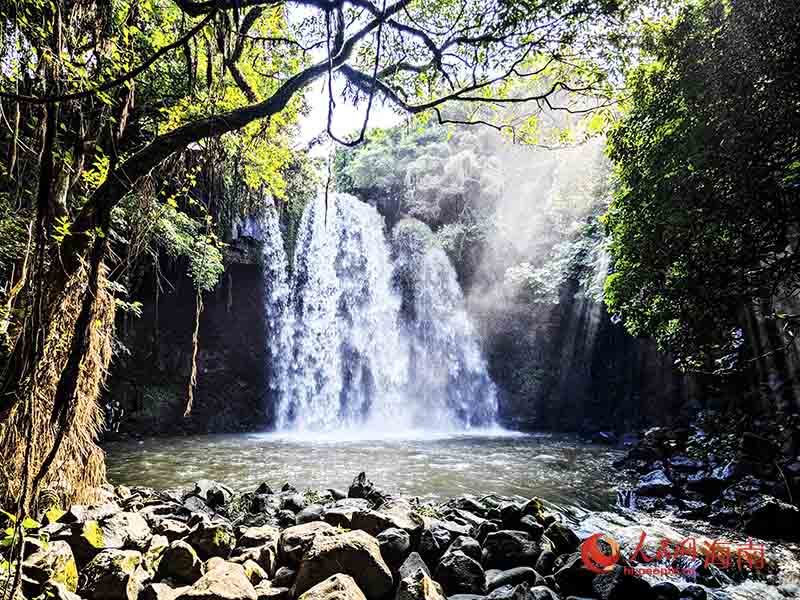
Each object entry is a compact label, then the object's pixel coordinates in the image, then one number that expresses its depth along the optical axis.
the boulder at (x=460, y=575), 3.26
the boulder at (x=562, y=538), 3.94
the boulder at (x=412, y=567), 3.13
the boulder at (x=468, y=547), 3.71
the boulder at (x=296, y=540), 3.32
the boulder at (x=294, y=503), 5.22
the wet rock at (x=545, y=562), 3.59
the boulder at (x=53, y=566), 2.67
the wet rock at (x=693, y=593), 3.30
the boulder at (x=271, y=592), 2.87
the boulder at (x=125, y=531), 3.39
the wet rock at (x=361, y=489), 5.70
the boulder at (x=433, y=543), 3.59
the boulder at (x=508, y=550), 3.67
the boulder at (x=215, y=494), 5.52
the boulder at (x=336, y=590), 2.60
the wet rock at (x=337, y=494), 5.86
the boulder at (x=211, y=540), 3.48
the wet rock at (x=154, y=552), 3.16
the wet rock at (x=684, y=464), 7.91
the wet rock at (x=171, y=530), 3.79
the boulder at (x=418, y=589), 2.80
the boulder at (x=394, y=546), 3.43
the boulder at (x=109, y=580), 2.69
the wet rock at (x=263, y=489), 6.16
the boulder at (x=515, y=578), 3.29
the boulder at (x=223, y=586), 2.61
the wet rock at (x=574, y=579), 3.30
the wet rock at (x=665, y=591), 3.22
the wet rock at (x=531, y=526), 4.19
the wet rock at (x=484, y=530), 4.16
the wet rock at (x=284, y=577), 3.06
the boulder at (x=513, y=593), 2.86
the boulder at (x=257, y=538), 3.66
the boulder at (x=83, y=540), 3.15
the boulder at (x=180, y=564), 3.11
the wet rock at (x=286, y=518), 4.60
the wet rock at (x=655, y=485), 7.04
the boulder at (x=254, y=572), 3.10
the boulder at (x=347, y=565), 2.97
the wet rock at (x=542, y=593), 2.95
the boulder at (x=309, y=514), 4.53
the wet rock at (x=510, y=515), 4.44
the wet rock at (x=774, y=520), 5.12
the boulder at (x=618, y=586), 3.20
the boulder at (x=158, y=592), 2.75
